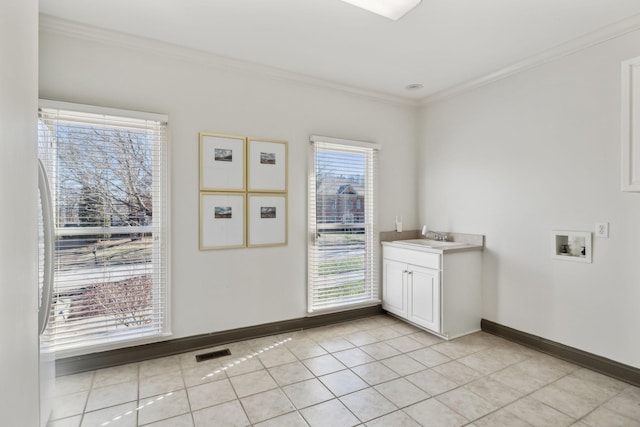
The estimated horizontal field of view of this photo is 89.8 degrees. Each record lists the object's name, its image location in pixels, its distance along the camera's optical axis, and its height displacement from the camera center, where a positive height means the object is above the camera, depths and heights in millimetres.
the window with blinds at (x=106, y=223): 2510 -114
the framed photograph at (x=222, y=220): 3053 -101
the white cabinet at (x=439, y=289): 3297 -856
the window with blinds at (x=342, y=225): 3631 -184
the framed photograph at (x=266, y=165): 3258 +466
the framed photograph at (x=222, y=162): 3051 +466
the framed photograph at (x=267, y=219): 3277 -97
